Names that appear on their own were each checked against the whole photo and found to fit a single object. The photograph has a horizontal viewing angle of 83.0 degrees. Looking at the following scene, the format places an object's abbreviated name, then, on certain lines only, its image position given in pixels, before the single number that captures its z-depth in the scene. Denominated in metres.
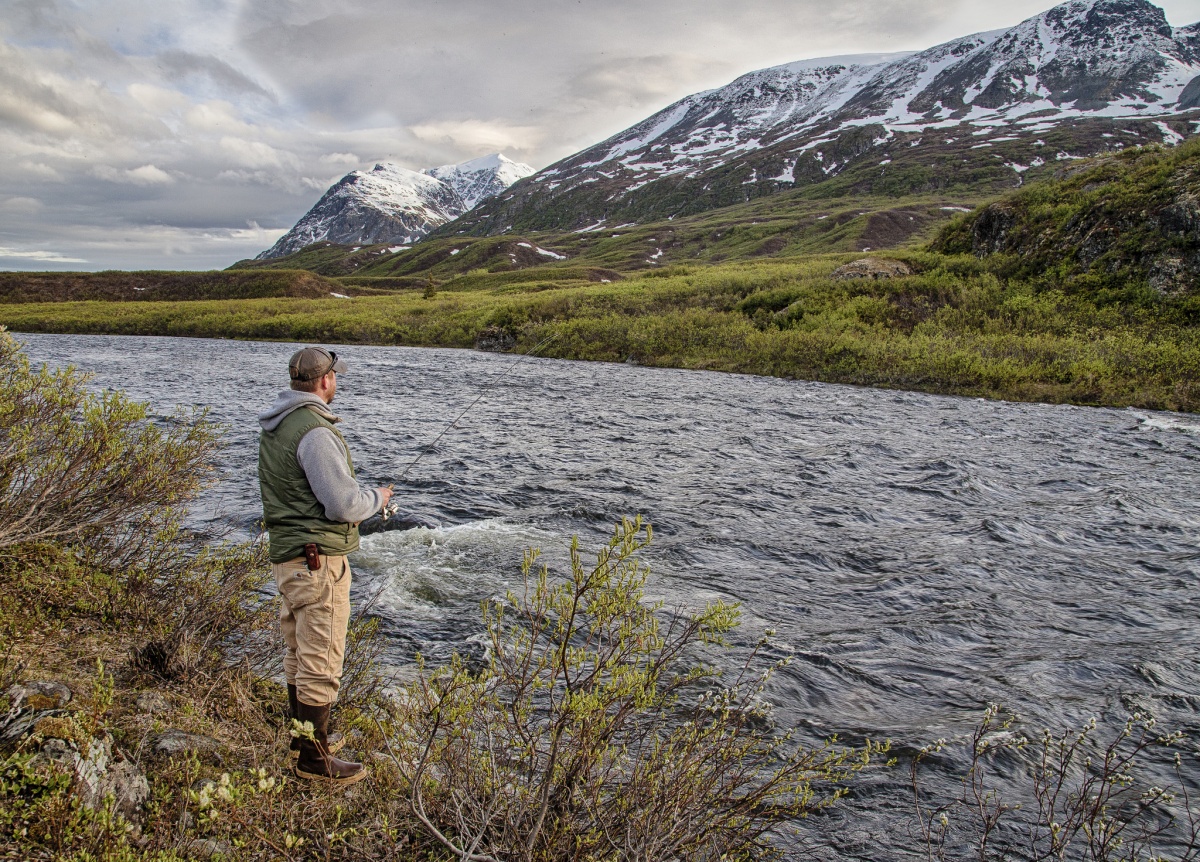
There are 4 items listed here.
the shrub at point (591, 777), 3.41
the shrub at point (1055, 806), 4.39
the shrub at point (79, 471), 5.80
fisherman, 4.39
